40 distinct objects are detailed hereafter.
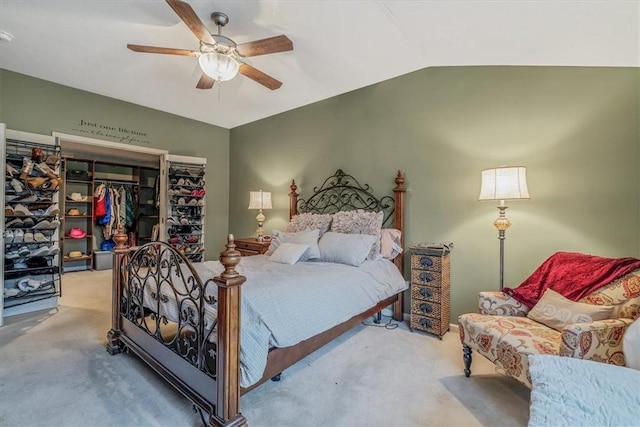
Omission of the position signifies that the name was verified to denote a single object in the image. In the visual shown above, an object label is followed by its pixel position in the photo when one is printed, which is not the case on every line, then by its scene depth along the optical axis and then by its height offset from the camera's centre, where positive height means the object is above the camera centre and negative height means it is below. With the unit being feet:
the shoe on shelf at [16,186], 10.81 +0.85
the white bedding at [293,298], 5.39 -2.06
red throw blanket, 6.27 -1.44
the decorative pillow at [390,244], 10.32 -1.14
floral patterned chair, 4.96 -2.48
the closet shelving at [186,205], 15.72 +0.29
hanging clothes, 19.24 +0.49
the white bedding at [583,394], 3.12 -2.08
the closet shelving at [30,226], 10.87 -0.67
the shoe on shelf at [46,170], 11.23 +1.53
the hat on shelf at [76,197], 18.44 +0.77
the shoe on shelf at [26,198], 10.99 +0.41
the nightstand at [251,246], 12.84 -1.63
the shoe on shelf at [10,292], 10.64 -3.07
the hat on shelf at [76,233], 18.34 -1.51
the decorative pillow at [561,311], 5.85 -2.07
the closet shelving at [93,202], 18.79 +0.51
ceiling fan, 7.16 +4.13
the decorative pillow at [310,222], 11.61 -0.46
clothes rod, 20.06 +1.97
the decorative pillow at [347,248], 9.38 -1.20
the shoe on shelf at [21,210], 10.86 -0.05
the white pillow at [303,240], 9.99 -1.06
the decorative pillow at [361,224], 10.13 -0.45
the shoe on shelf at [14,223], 10.76 -0.53
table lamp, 14.24 +0.43
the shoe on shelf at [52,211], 11.73 -0.08
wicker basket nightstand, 9.16 -2.50
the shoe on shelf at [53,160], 11.62 +1.95
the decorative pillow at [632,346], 4.21 -1.93
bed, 4.99 -2.19
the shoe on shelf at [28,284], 11.03 -2.89
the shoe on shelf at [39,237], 11.44 -1.13
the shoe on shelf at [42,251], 11.43 -1.68
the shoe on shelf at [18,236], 10.99 -1.03
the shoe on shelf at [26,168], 10.78 +1.51
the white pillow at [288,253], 9.42 -1.40
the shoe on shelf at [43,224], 11.34 -0.59
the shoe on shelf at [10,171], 10.65 +1.39
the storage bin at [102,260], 18.99 -3.29
